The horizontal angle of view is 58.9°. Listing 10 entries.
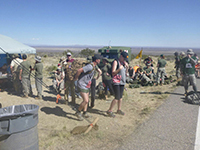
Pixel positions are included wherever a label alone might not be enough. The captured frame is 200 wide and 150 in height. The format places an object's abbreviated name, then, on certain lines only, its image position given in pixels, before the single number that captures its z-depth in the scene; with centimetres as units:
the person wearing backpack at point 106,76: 642
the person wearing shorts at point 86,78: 446
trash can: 255
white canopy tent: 942
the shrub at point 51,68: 1527
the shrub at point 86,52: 3231
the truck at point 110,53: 1264
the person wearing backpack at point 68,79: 570
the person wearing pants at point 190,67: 669
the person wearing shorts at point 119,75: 471
